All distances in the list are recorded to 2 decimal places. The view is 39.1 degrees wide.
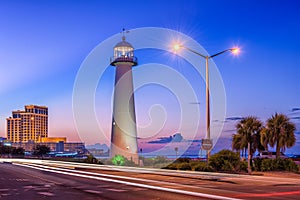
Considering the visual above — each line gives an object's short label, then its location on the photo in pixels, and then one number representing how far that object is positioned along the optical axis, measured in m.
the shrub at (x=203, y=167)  26.23
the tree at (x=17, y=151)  120.16
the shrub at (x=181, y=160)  33.47
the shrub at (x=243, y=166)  27.97
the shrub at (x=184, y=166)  28.69
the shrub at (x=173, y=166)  29.78
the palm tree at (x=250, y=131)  37.79
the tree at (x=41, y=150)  108.16
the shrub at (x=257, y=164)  28.56
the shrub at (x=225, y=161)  27.44
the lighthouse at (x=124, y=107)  45.41
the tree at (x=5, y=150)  132.90
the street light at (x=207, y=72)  25.32
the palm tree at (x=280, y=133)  35.97
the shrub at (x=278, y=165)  28.48
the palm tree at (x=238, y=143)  38.37
